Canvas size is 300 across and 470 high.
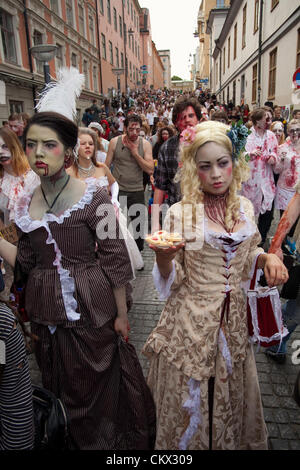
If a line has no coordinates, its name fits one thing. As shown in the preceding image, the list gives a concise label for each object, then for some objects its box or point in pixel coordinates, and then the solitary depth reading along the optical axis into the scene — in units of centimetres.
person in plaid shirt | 335
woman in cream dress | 171
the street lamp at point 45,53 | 749
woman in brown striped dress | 173
